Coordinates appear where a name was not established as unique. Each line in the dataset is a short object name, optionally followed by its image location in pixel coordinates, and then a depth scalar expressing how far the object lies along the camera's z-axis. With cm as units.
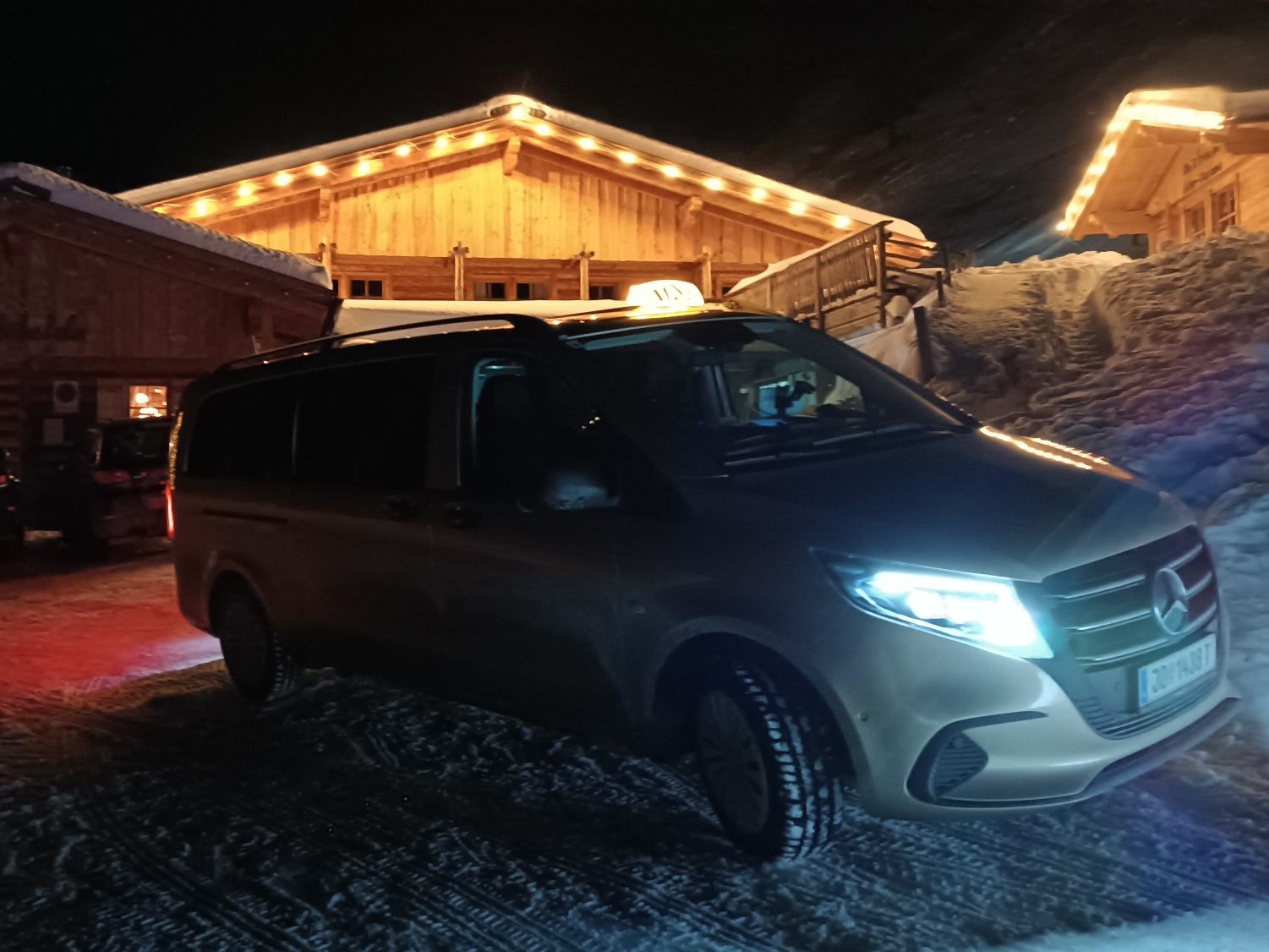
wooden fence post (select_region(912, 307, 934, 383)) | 1117
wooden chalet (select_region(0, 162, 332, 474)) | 1524
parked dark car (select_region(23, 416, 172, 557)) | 1188
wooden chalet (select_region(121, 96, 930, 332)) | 1795
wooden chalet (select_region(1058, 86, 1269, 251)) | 1495
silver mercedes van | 299
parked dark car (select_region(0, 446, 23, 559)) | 1209
